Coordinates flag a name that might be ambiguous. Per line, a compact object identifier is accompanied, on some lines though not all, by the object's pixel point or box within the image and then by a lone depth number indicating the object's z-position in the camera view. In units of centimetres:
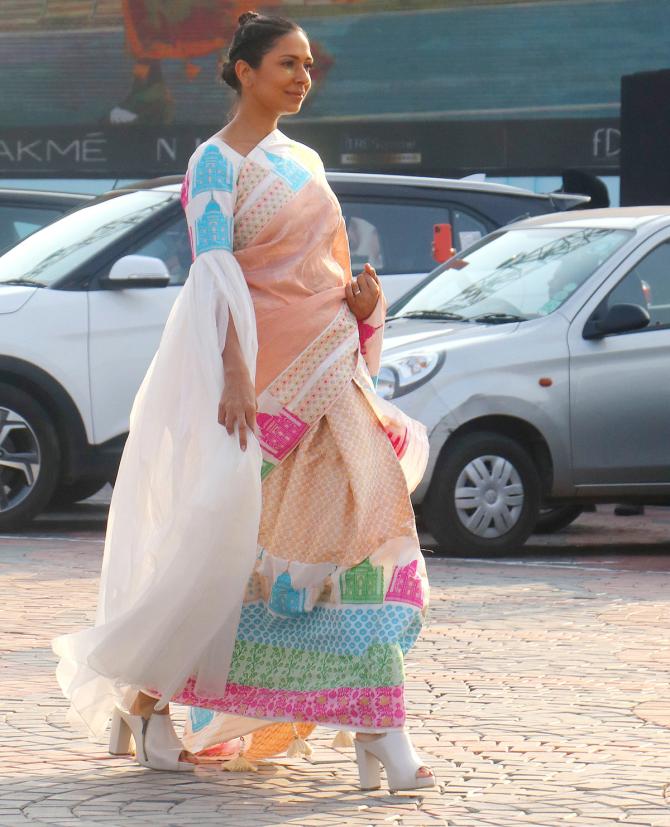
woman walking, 807
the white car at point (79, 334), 1772
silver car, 1677
